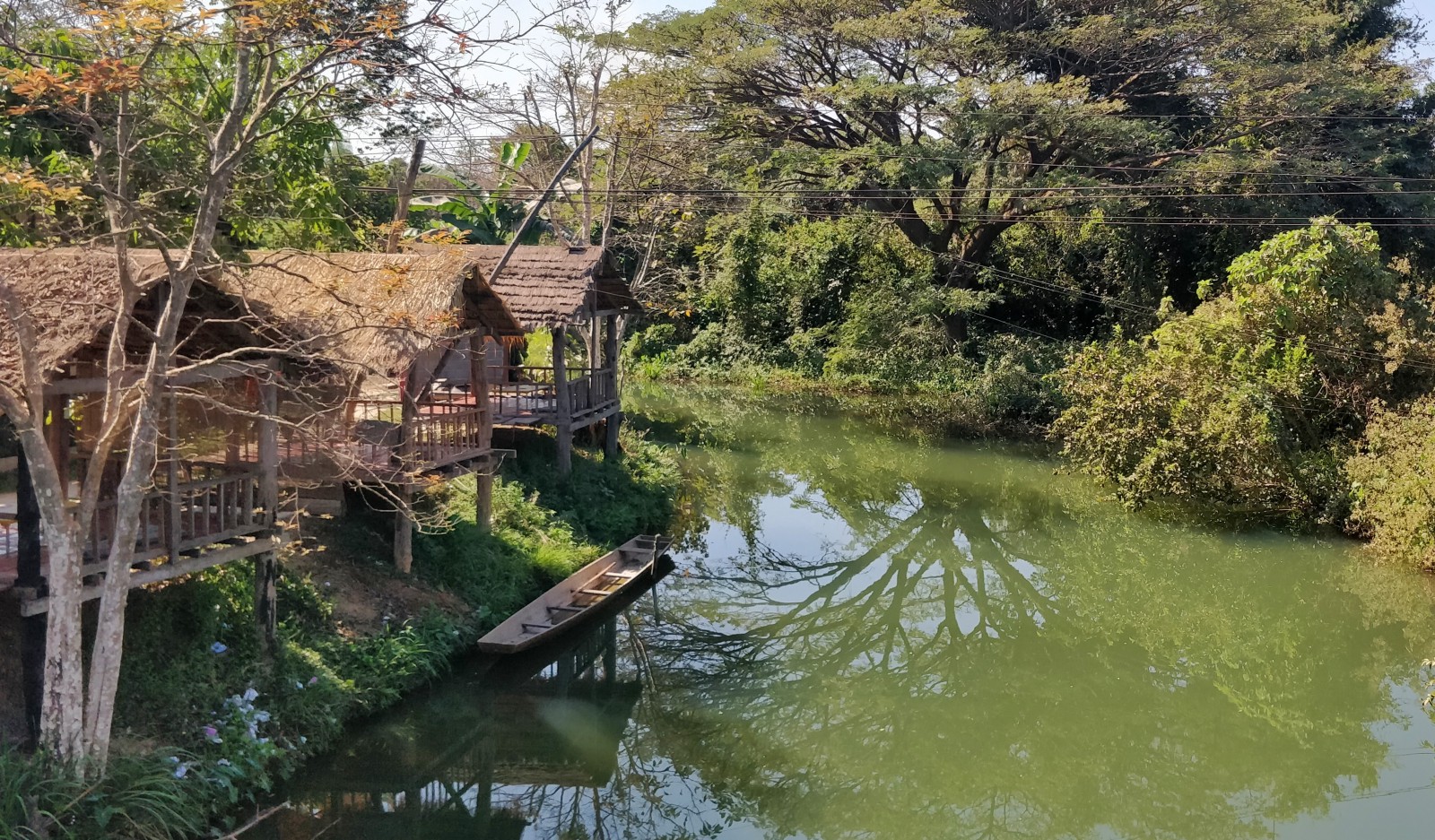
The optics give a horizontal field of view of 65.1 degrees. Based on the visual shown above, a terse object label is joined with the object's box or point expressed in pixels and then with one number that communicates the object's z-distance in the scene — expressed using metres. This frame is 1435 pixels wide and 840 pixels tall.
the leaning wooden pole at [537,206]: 14.71
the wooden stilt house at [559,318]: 16.36
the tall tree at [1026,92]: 25.34
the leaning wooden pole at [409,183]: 15.05
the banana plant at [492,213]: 26.77
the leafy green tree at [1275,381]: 17.45
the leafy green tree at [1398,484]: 15.23
